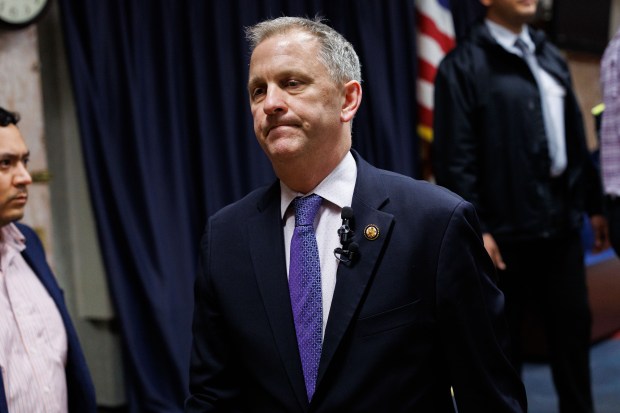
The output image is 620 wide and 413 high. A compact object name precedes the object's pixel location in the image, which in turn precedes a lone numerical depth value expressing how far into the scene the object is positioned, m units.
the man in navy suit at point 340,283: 2.78
